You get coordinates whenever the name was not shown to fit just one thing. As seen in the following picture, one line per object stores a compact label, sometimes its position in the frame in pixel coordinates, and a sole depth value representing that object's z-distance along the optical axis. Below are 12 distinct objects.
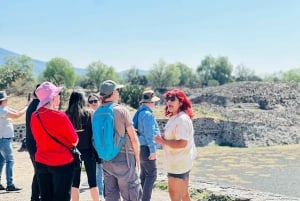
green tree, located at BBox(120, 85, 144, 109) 29.00
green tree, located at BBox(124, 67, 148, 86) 72.69
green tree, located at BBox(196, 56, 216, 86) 84.19
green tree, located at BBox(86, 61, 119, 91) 72.64
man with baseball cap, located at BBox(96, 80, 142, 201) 4.56
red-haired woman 4.59
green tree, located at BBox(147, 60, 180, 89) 72.69
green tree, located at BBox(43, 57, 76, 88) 68.08
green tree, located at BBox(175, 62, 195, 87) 83.09
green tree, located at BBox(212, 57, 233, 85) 81.56
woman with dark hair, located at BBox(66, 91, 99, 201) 5.32
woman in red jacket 4.30
